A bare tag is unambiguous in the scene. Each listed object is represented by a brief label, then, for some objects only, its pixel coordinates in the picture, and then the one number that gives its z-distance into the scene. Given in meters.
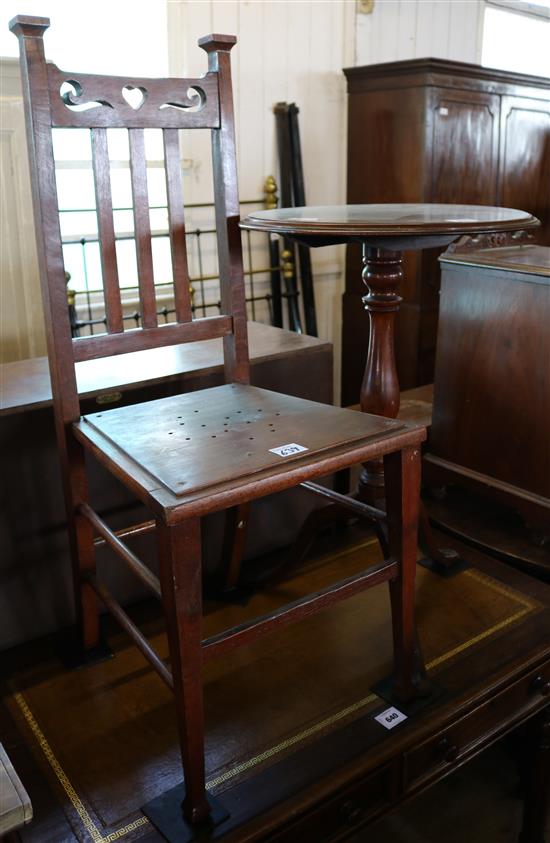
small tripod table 1.32
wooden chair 1.05
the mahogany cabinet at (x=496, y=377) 1.79
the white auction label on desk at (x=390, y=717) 1.29
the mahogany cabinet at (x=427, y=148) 3.15
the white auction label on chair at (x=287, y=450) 1.15
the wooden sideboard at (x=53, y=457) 1.45
